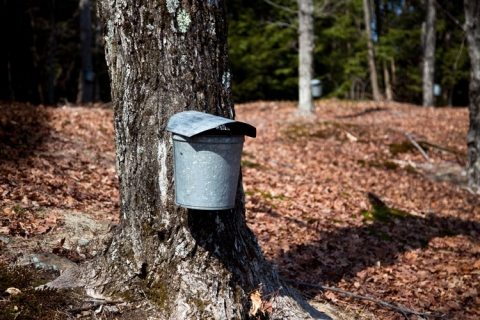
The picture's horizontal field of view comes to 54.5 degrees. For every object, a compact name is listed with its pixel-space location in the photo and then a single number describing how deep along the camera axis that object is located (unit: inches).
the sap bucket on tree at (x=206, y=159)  103.1
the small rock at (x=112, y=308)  116.5
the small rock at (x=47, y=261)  135.2
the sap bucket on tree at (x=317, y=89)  548.3
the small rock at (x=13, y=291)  116.2
